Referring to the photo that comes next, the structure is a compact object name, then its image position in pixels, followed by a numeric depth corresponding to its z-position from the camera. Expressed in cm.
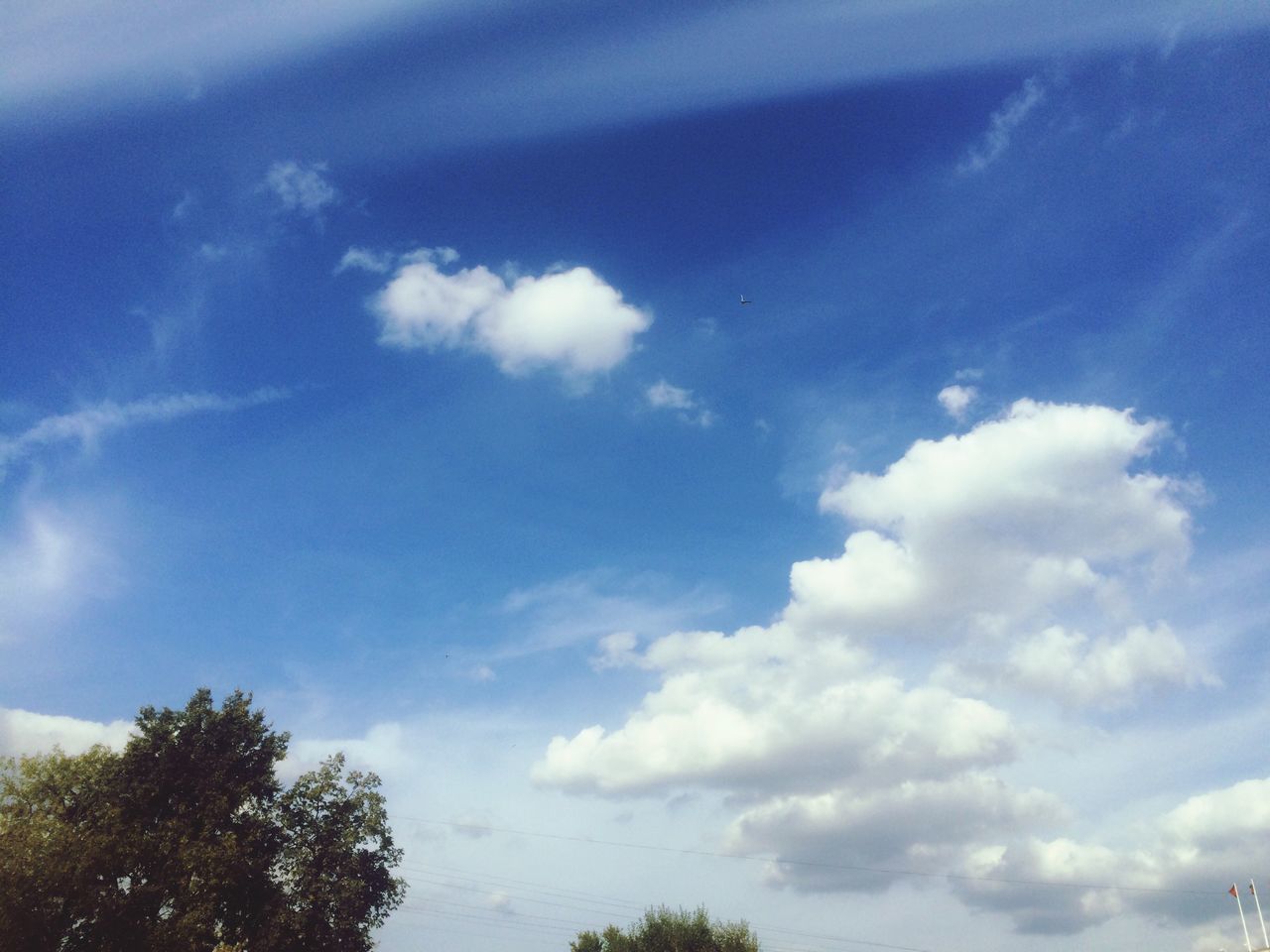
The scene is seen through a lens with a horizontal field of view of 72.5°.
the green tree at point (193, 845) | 6028
